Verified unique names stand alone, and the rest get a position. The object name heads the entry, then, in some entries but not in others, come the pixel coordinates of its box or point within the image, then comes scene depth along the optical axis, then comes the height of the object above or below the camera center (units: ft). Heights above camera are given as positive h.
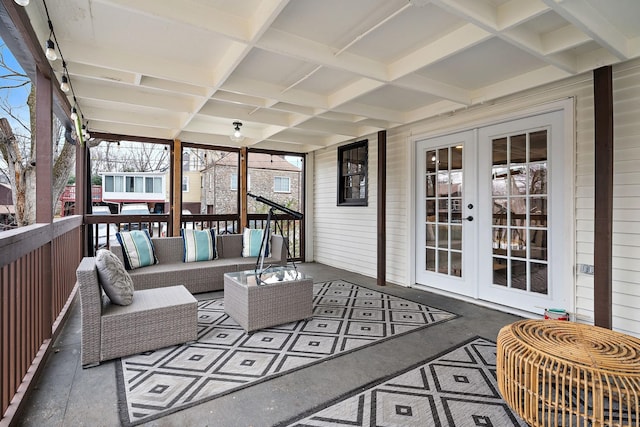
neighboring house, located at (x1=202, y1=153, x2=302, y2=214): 21.26 +1.64
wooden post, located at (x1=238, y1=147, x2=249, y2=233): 20.42 +1.63
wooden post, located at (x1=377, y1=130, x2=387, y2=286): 16.35 +0.38
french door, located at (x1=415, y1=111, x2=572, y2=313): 11.05 -0.07
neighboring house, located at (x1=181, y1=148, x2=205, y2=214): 21.15 +2.10
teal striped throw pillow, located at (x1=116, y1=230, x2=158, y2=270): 13.52 -1.57
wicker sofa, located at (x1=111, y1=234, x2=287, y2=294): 13.24 -2.39
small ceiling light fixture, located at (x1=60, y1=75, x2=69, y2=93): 8.88 +3.50
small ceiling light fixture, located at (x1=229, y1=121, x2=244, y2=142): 15.71 +4.11
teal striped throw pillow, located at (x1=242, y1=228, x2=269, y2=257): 16.65 -1.56
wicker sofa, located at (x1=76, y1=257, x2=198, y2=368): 7.79 -2.81
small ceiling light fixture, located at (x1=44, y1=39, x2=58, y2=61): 6.95 +3.47
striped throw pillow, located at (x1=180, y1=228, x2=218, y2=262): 15.33 -1.60
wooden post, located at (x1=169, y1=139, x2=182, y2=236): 18.28 +1.46
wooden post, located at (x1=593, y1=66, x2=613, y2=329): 8.91 +0.41
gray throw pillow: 8.33 -1.75
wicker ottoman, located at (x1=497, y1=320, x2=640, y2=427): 4.74 -2.44
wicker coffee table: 9.99 -2.80
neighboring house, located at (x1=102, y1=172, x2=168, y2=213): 24.17 +1.96
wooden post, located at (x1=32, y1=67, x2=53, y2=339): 8.50 +1.16
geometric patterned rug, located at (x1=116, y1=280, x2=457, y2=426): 6.74 -3.75
